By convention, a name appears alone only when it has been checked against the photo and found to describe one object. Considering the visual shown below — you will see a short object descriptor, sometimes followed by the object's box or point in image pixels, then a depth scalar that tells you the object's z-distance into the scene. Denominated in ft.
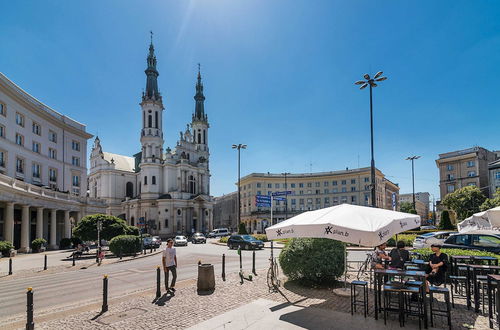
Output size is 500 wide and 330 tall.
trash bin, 35.76
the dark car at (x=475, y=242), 45.47
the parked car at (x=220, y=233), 211.43
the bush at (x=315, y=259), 34.40
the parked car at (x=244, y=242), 99.40
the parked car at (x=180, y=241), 141.38
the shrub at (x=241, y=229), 137.59
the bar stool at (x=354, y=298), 24.45
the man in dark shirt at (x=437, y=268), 26.61
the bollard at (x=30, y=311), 23.53
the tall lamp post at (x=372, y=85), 61.87
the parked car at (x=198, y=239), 158.78
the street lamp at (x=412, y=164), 170.15
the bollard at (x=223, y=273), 42.87
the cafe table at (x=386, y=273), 21.94
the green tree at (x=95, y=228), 102.94
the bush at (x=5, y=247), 92.12
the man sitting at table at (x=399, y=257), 28.78
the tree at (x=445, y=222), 130.68
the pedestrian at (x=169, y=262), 36.29
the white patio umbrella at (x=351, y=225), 23.79
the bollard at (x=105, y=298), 29.07
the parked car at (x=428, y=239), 68.54
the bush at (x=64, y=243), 133.49
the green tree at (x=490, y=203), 118.93
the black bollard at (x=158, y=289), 33.30
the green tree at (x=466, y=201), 170.81
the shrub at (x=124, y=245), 87.25
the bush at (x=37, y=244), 114.62
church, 253.44
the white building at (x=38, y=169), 110.93
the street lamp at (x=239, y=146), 135.13
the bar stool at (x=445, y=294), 20.96
